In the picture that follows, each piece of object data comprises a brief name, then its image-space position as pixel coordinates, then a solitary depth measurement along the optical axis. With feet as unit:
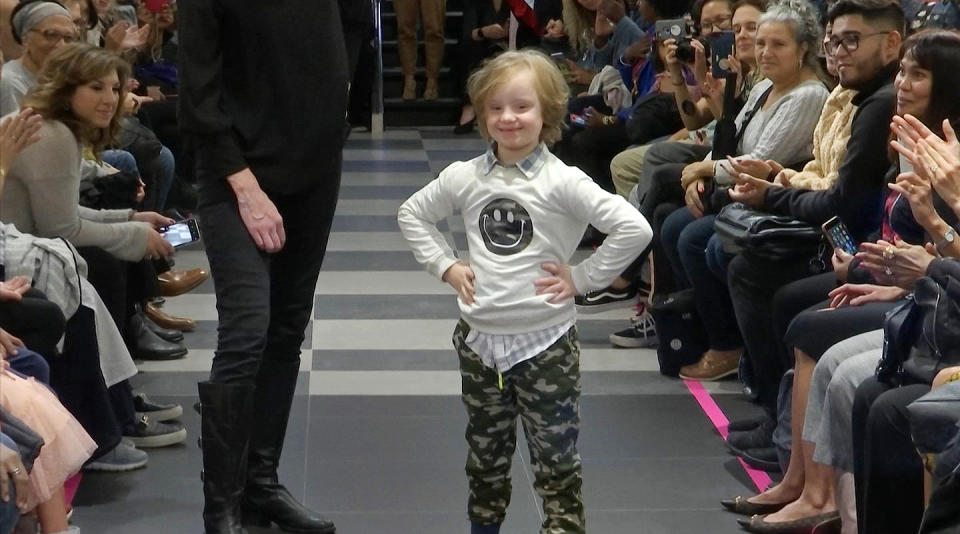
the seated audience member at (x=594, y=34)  24.16
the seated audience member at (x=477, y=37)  37.04
